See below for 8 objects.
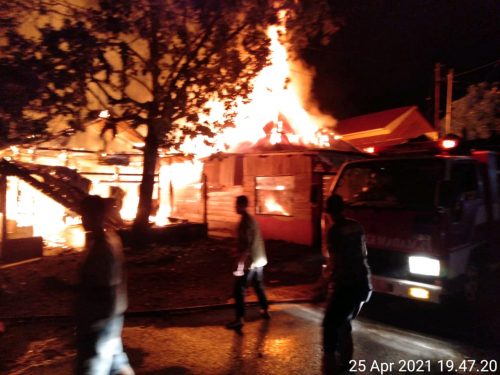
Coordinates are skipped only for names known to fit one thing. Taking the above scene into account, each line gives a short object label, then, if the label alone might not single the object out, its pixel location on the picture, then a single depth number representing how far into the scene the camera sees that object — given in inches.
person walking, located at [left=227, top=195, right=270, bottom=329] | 238.1
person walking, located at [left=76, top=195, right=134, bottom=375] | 129.2
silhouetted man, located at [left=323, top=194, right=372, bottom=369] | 177.0
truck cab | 231.5
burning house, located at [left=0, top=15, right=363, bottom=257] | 454.0
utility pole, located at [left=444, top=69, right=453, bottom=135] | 823.3
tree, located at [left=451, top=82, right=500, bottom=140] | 627.2
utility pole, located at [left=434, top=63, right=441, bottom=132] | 876.0
